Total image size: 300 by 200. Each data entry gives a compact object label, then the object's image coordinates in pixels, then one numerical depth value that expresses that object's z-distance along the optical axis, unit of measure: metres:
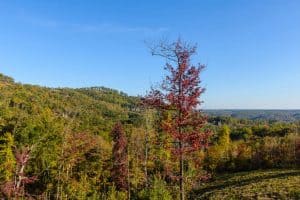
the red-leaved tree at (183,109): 10.15
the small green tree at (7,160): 37.19
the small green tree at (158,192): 18.87
